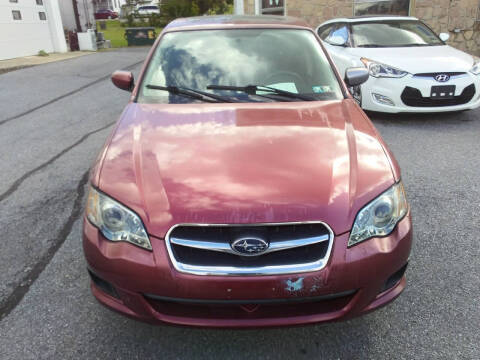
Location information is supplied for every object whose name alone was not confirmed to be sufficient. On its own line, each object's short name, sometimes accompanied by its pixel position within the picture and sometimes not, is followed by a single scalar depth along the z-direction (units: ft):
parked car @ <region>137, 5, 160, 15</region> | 121.83
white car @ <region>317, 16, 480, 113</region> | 19.13
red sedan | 5.90
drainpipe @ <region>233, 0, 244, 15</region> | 48.65
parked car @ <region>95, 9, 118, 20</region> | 154.71
